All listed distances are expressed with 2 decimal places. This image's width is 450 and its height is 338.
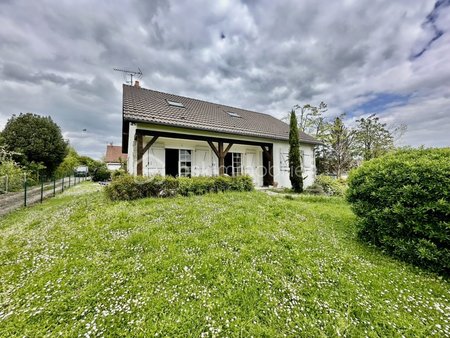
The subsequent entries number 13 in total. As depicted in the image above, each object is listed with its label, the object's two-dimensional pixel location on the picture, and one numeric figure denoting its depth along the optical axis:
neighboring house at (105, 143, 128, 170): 32.21
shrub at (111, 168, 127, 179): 7.36
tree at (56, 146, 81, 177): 17.60
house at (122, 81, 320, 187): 7.62
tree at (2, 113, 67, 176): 13.77
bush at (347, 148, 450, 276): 2.62
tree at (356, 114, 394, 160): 17.42
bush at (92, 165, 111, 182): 18.98
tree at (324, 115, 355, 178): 16.75
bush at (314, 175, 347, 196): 9.83
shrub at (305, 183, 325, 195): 9.88
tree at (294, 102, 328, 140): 19.12
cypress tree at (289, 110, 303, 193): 9.52
